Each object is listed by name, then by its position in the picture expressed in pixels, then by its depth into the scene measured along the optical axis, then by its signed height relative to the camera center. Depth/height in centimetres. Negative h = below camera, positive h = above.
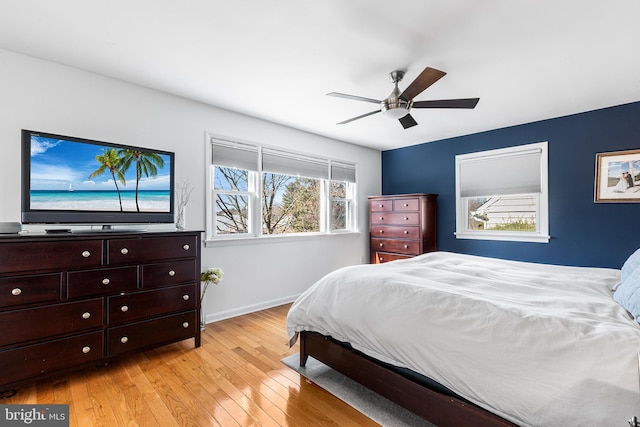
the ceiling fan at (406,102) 225 +93
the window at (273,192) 354 +33
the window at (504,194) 391 +30
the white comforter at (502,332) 112 -57
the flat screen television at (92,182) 215 +27
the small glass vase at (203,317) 318 -111
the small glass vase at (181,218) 302 -3
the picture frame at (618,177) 327 +44
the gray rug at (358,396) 174 -119
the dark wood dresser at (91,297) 188 -60
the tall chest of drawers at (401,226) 448 -16
